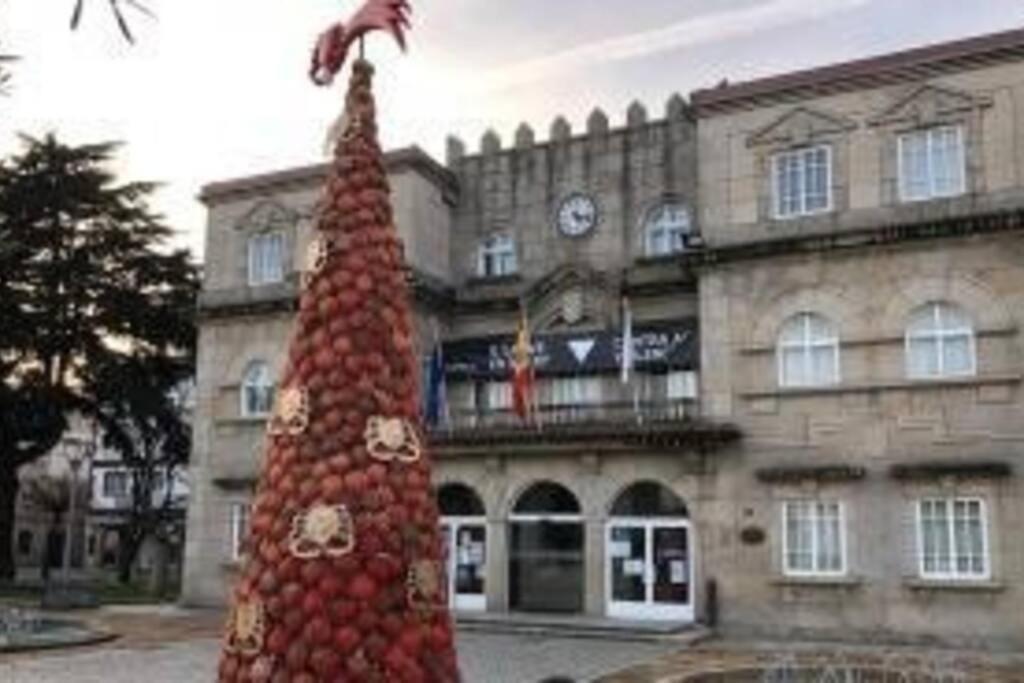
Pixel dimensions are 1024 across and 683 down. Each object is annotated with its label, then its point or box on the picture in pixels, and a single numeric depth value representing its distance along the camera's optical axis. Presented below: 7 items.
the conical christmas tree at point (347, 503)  5.88
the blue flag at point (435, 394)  31.33
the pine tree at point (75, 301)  41.09
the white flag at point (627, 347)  29.12
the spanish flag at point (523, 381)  29.08
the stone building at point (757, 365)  25.47
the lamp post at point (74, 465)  43.91
